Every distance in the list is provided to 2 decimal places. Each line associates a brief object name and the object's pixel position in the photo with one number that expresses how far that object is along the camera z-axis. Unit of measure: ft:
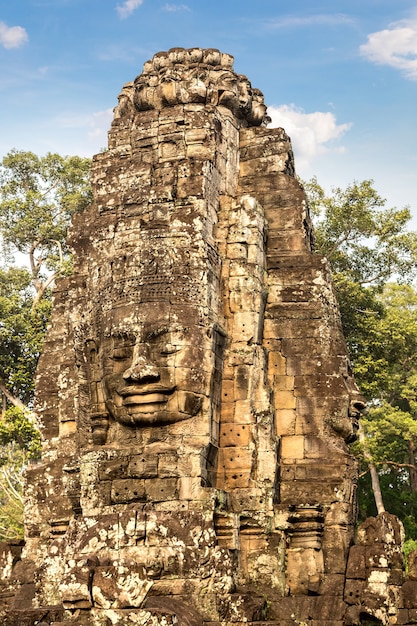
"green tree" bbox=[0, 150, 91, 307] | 92.27
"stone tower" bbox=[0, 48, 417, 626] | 36.55
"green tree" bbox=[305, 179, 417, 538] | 76.64
